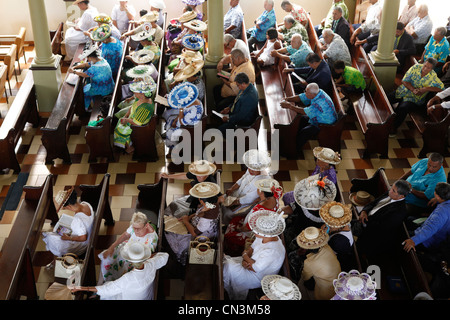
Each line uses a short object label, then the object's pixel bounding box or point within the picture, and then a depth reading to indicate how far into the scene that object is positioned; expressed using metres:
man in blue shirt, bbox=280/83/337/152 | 8.68
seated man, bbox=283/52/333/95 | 9.54
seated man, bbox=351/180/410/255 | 6.43
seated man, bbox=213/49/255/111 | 9.60
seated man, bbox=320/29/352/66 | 10.72
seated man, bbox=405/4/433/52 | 11.41
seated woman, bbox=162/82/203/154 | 8.59
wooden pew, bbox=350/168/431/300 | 6.04
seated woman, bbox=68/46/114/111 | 9.73
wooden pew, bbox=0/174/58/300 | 6.11
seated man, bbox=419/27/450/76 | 10.22
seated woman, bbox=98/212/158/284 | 6.06
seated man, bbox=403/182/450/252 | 6.39
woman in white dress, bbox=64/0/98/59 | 12.15
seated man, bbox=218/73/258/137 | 8.78
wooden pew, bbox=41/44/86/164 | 8.79
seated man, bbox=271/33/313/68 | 10.41
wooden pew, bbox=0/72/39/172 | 8.48
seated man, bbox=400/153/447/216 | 7.21
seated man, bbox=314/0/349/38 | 12.10
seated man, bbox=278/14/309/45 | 11.52
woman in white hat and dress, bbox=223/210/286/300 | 5.92
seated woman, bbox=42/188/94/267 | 6.66
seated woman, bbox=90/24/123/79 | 10.52
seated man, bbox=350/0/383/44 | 11.63
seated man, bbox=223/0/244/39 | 12.10
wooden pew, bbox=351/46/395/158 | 9.02
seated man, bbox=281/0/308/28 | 12.22
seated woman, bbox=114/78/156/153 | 8.75
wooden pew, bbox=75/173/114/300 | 6.17
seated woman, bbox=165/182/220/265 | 6.74
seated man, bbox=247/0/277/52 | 11.90
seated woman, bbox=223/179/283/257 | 6.80
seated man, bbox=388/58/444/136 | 9.29
